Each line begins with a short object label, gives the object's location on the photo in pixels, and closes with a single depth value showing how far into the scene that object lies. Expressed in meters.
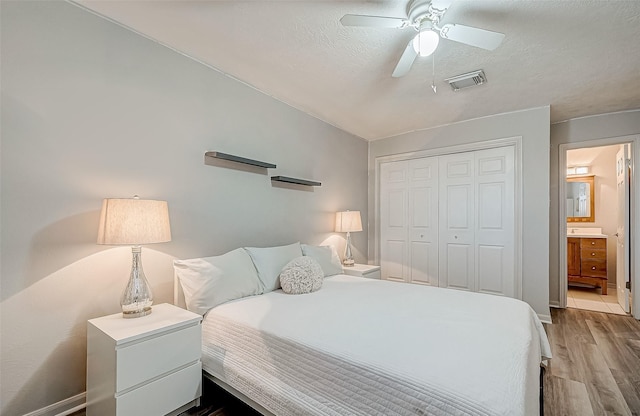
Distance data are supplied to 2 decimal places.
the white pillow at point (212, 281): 2.02
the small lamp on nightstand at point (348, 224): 3.75
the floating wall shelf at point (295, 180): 3.05
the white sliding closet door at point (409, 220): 4.14
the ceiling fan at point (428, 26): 1.63
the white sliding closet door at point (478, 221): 3.59
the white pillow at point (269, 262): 2.46
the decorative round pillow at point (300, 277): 2.38
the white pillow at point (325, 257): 3.03
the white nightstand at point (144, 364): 1.46
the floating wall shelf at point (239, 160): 2.47
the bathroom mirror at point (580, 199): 5.21
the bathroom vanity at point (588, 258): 4.64
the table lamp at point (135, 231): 1.62
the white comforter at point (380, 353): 1.12
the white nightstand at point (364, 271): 3.44
